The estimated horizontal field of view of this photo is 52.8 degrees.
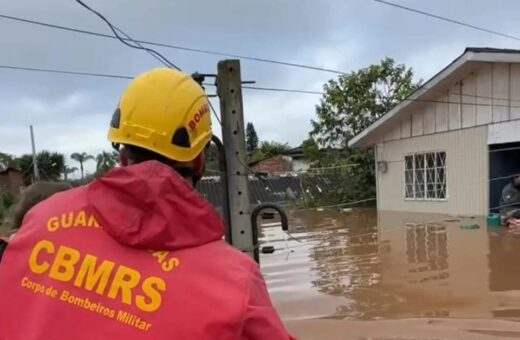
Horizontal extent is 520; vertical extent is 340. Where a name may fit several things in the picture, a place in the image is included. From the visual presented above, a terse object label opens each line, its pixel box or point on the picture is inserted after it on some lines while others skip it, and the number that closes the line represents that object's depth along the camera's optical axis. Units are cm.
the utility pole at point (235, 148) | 349
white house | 1141
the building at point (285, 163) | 3409
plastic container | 1095
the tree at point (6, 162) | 3171
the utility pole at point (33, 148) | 2372
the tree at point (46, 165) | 3020
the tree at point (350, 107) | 2083
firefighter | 105
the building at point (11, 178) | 2947
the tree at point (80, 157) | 3269
